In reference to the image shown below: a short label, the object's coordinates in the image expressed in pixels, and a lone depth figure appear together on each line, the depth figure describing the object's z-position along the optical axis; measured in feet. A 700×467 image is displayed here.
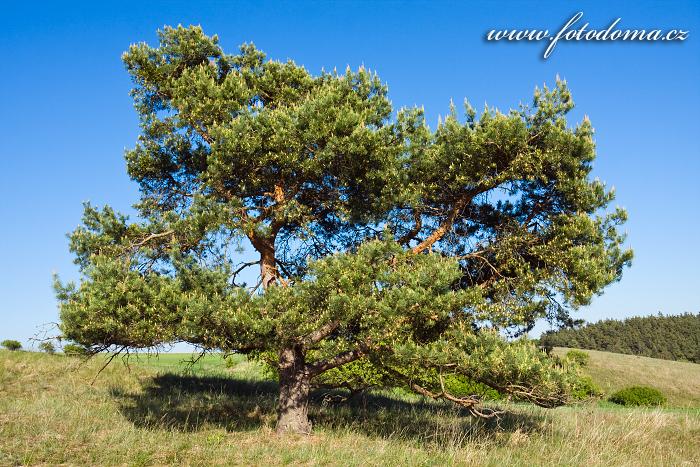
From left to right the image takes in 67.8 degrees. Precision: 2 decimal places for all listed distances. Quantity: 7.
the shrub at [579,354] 112.37
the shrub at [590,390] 90.33
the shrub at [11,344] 84.99
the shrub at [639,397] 97.30
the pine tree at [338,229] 39.55
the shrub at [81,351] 42.34
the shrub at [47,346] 43.01
